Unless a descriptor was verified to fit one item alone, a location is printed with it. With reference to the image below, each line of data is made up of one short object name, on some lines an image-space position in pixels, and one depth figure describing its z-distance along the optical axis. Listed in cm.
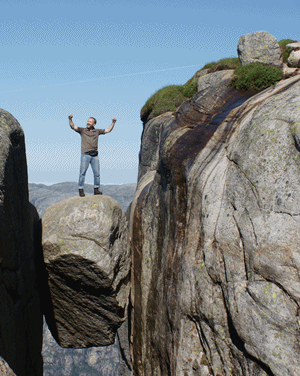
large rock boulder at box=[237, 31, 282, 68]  2075
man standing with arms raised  1753
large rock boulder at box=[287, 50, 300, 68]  2030
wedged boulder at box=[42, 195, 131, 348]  1606
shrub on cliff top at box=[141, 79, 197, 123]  2848
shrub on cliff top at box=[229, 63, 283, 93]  1762
